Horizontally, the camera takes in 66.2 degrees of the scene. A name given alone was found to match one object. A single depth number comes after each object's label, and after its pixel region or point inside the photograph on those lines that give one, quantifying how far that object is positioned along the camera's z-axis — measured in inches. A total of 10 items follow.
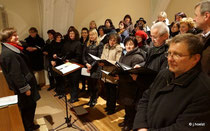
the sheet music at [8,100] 62.3
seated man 38.1
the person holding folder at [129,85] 81.3
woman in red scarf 79.7
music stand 100.6
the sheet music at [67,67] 93.7
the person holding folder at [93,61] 120.3
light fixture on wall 161.7
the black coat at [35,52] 165.2
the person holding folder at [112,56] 109.2
